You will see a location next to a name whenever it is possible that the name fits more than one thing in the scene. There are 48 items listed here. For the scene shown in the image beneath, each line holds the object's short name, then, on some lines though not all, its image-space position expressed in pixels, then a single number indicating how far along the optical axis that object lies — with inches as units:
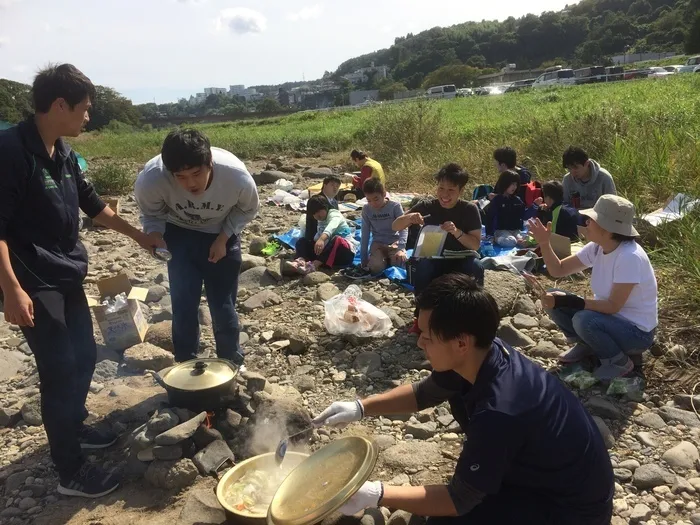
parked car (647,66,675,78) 1179.8
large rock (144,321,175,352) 167.9
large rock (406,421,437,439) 123.6
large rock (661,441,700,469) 108.3
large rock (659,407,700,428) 121.4
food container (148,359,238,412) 108.1
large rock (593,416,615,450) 115.9
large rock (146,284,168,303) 209.3
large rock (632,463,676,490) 103.8
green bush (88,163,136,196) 450.9
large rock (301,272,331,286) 221.8
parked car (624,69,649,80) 1240.9
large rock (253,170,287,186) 467.5
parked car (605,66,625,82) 1331.2
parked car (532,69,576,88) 1371.8
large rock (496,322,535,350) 160.4
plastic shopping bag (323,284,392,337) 170.7
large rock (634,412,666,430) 121.3
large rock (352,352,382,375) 154.9
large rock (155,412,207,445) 101.4
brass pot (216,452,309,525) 88.0
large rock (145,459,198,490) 102.2
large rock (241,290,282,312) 202.2
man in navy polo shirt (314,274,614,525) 68.2
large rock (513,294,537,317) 180.1
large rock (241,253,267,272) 246.2
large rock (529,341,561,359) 153.6
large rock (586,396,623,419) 125.4
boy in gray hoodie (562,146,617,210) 228.7
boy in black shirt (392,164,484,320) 168.1
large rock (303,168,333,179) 496.7
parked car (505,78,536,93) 1439.0
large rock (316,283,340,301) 205.8
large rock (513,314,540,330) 170.7
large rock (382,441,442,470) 112.1
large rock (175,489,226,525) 93.4
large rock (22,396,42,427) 129.9
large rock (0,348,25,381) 156.4
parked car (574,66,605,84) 1362.0
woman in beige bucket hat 129.6
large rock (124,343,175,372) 151.4
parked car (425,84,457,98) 1558.6
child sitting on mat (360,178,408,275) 226.5
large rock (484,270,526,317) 178.9
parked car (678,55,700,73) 1146.8
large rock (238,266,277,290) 229.8
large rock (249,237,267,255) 273.9
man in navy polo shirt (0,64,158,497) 89.4
